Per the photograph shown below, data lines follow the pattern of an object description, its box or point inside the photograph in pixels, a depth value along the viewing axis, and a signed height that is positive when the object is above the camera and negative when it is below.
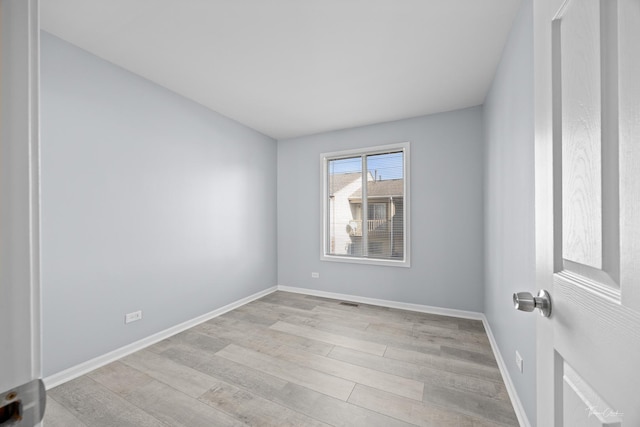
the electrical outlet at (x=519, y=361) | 1.58 -0.93
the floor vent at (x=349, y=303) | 3.63 -1.28
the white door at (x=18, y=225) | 0.33 -0.01
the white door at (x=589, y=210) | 0.41 +0.00
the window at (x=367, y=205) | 3.65 +0.10
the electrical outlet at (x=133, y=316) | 2.36 -0.95
